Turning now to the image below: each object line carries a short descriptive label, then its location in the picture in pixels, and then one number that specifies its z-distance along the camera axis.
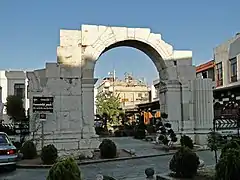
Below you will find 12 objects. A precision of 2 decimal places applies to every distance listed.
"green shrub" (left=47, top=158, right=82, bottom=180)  7.61
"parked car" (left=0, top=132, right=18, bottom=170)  14.90
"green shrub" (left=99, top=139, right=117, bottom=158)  17.61
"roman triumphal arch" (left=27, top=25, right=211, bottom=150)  18.50
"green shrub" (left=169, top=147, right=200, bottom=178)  10.46
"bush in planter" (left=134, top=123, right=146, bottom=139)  28.20
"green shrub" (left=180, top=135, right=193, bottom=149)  19.39
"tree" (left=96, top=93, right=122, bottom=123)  47.09
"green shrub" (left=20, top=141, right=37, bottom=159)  17.42
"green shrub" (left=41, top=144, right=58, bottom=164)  15.99
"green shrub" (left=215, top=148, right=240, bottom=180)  8.27
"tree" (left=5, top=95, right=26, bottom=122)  29.79
